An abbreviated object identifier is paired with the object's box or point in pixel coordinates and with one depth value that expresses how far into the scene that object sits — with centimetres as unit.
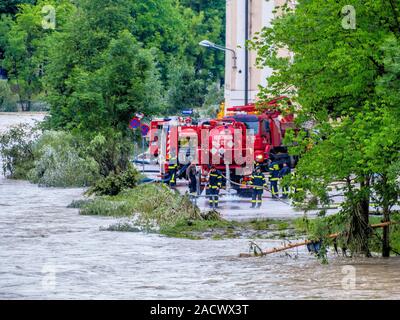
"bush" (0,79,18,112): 11394
